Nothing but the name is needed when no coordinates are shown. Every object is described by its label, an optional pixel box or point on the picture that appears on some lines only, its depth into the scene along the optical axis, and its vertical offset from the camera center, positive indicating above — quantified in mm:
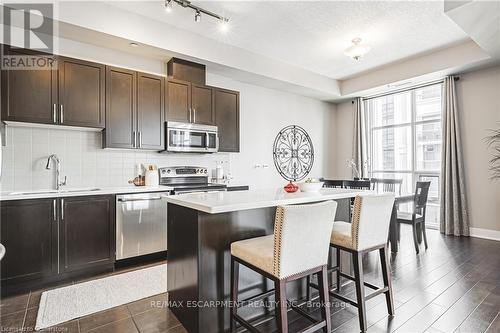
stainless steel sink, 2705 -209
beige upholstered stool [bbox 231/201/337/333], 1578 -536
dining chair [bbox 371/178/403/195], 4721 -377
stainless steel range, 3828 -139
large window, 5152 +608
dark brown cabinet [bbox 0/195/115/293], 2525 -685
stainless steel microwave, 3746 +469
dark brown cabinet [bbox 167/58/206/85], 3828 +1453
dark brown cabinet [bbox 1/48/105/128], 2734 +851
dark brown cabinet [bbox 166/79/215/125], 3771 +981
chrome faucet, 3207 +22
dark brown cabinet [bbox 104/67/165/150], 3320 +792
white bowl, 2646 -189
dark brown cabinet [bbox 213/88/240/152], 4223 +832
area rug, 2201 -1163
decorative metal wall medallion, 5574 +333
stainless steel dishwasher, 3158 -663
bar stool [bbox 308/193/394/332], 2002 -546
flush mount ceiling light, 3748 +1650
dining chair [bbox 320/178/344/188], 5223 -317
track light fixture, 2938 +1847
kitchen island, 1842 -579
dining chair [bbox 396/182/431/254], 3790 -640
